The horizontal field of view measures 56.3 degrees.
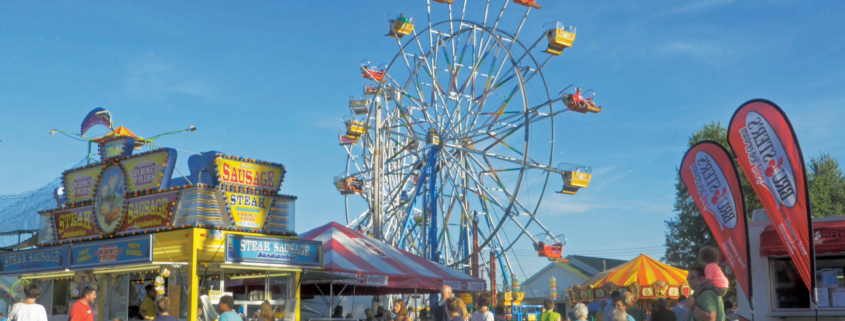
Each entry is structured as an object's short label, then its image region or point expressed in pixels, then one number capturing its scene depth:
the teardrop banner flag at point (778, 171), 8.75
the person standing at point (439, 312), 9.76
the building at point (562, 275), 44.62
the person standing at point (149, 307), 10.96
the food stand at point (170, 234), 10.92
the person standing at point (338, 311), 15.93
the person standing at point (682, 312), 8.85
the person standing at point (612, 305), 7.53
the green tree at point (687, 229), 29.02
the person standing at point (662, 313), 8.65
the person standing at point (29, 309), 6.97
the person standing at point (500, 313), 9.99
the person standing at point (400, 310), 10.54
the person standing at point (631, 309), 8.66
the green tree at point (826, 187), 27.61
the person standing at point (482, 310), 8.04
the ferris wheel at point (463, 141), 23.52
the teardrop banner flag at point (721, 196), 9.75
